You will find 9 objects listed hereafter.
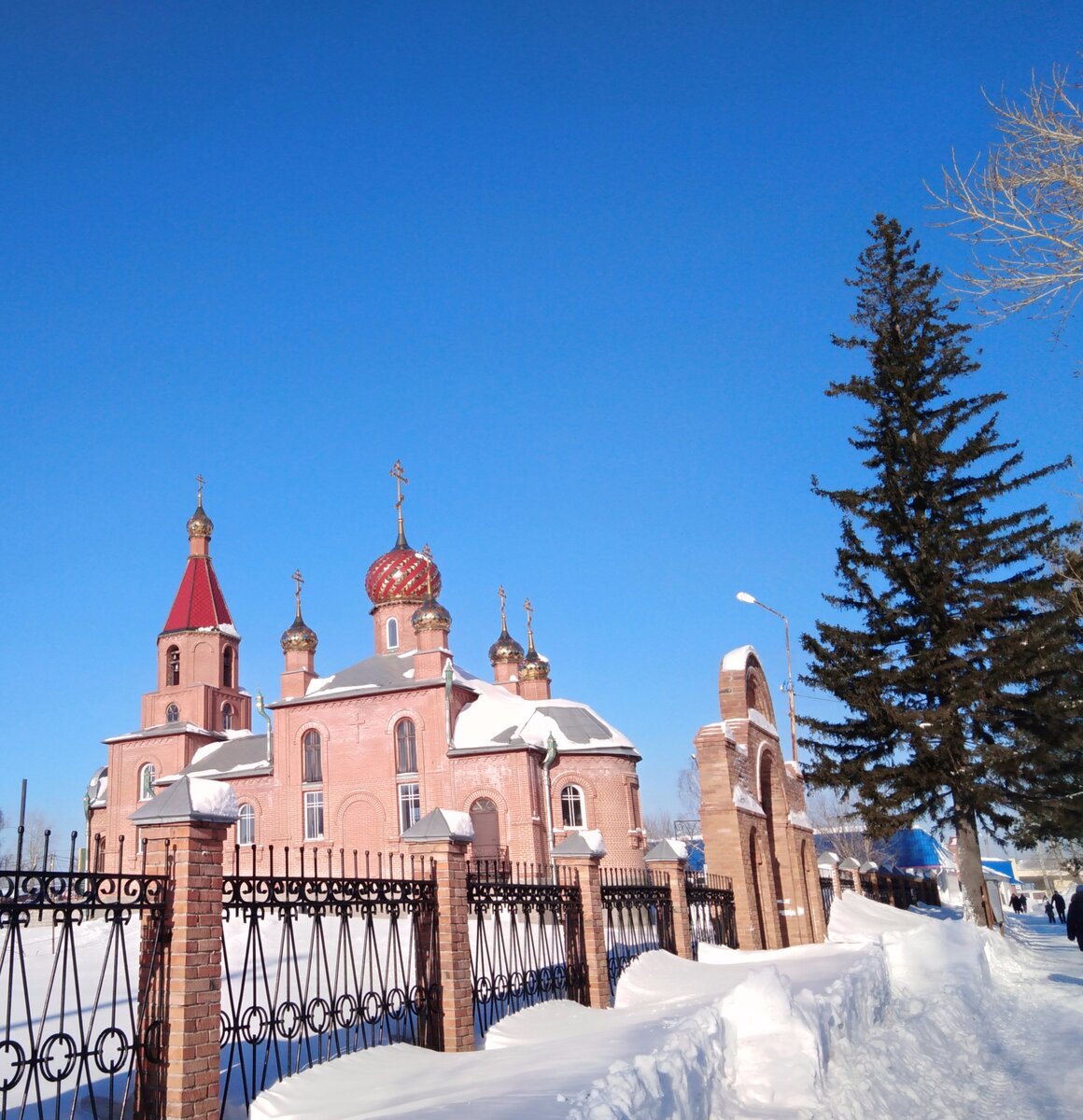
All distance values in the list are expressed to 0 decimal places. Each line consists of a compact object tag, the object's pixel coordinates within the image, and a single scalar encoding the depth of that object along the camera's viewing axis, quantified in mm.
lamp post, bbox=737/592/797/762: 23047
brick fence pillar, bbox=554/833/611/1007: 9875
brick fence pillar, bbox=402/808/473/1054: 7422
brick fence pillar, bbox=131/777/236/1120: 5027
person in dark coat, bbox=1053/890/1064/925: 34791
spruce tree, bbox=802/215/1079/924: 17828
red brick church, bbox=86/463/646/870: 27219
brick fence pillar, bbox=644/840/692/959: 12422
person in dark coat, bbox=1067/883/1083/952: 14534
